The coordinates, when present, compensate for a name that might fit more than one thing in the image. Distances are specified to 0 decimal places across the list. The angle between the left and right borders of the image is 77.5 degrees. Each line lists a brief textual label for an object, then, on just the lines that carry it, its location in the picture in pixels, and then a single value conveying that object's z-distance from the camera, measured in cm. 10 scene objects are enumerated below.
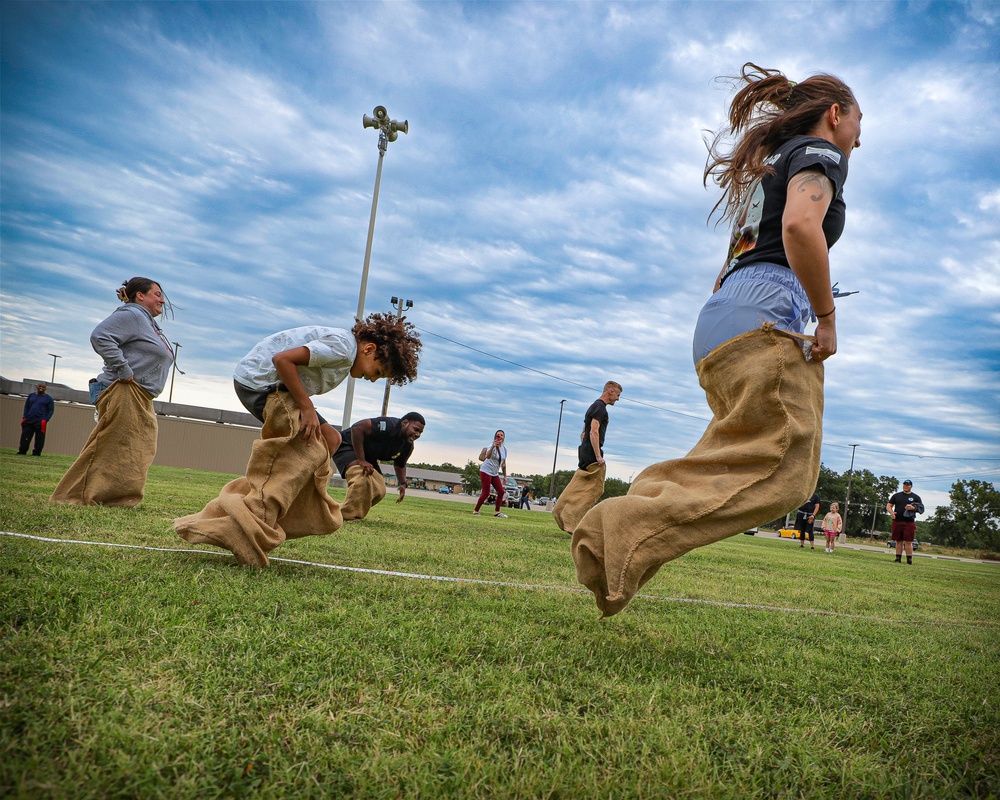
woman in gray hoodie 540
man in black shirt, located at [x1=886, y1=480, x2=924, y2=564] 1483
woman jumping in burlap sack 206
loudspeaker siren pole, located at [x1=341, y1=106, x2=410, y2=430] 1883
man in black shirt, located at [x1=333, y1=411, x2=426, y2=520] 699
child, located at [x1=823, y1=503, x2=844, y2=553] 1634
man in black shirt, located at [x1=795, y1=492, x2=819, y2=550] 1787
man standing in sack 820
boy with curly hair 329
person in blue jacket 1577
